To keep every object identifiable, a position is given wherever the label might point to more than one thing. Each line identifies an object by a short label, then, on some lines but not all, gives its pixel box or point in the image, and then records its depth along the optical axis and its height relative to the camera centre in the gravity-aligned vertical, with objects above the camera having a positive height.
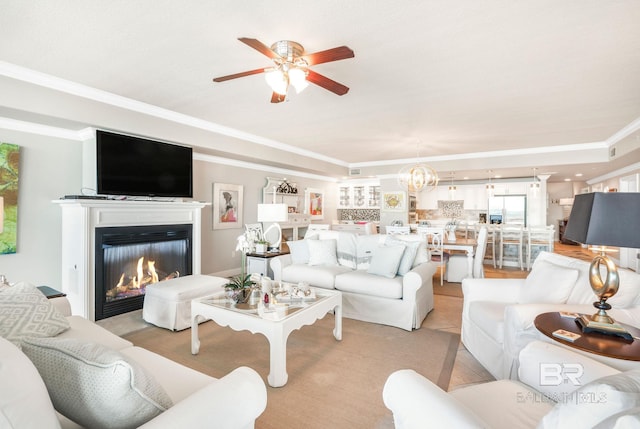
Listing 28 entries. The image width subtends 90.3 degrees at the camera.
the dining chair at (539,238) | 6.50 -0.57
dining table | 5.08 -0.59
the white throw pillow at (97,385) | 0.91 -0.52
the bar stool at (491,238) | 7.09 -0.65
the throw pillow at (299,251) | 4.47 -0.60
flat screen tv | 3.63 +0.51
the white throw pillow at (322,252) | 4.35 -0.59
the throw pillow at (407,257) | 3.68 -0.55
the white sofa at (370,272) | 3.41 -0.77
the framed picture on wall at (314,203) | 7.95 +0.17
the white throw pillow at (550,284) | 2.34 -0.55
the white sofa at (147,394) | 0.75 -0.63
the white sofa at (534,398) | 0.75 -0.67
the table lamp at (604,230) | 1.46 -0.09
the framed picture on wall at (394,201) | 7.86 +0.22
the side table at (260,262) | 4.45 -0.76
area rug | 1.97 -1.26
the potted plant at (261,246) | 4.62 -0.54
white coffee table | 2.26 -0.86
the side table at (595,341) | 1.49 -0.66
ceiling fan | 2.34 +1.03
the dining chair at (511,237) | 6.84 -0.59
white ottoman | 3.23 -0.95
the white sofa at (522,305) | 2.08 -0.69
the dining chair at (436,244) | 5.27 -0.58
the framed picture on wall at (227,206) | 5.59 +0.05
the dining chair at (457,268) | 5.55 -1.02
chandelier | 5.72 +0.59
